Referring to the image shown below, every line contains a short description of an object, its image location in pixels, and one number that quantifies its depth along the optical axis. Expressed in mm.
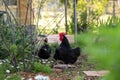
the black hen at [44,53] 7515
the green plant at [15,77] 4466
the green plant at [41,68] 5914
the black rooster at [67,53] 7160
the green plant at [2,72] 4565
